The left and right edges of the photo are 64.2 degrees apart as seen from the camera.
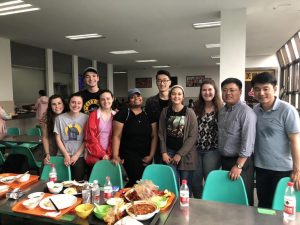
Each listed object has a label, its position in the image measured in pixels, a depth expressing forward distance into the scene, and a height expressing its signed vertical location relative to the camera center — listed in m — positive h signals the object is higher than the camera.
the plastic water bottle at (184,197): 1.59 -0.66
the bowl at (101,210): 1.43 -0.69
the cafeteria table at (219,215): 1.40 -0.72
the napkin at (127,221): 1.35 -0.69
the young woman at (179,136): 2.39 -0.38
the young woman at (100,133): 2.54 -0.36
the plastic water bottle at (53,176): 2.04 -0.65
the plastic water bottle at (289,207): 1.43 -0.65
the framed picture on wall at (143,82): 13.96 +0.99
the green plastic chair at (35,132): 4.71 -0.64
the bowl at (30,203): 1.56 -0.69
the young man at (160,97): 2.81 +0.02
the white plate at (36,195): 1.75 -0.70
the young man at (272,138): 1.88 -0.33
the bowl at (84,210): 1.46 -0.69
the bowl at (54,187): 1.83 -0.68
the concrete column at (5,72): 6.04 +0.72
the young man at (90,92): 2.91 +0.09
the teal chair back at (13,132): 4.83 -0.65
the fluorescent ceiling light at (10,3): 3.68 +1.52
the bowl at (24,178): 2.03 -0.67
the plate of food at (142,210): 1.42 -0.69
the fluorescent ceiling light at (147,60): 10.33 +1.68
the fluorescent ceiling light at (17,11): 4.01 +1.52
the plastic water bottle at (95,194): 1.68 -0.67
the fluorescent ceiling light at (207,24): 4.88 +1.55
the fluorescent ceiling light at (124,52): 8.21 +1.63
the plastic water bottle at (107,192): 1.73 -0.67
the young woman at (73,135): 2.61 -0.39
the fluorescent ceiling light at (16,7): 3.86 +1.53
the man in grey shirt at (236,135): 2.01 -0.32
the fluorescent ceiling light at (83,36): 5.88 +1.58
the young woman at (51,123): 2.77 -0.28
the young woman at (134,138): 2.53 -0.42
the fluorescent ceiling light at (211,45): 7.18 +1.60
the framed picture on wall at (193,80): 13.19 +1.00
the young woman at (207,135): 2.41 -0.37
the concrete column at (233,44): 3.99 +0.91
